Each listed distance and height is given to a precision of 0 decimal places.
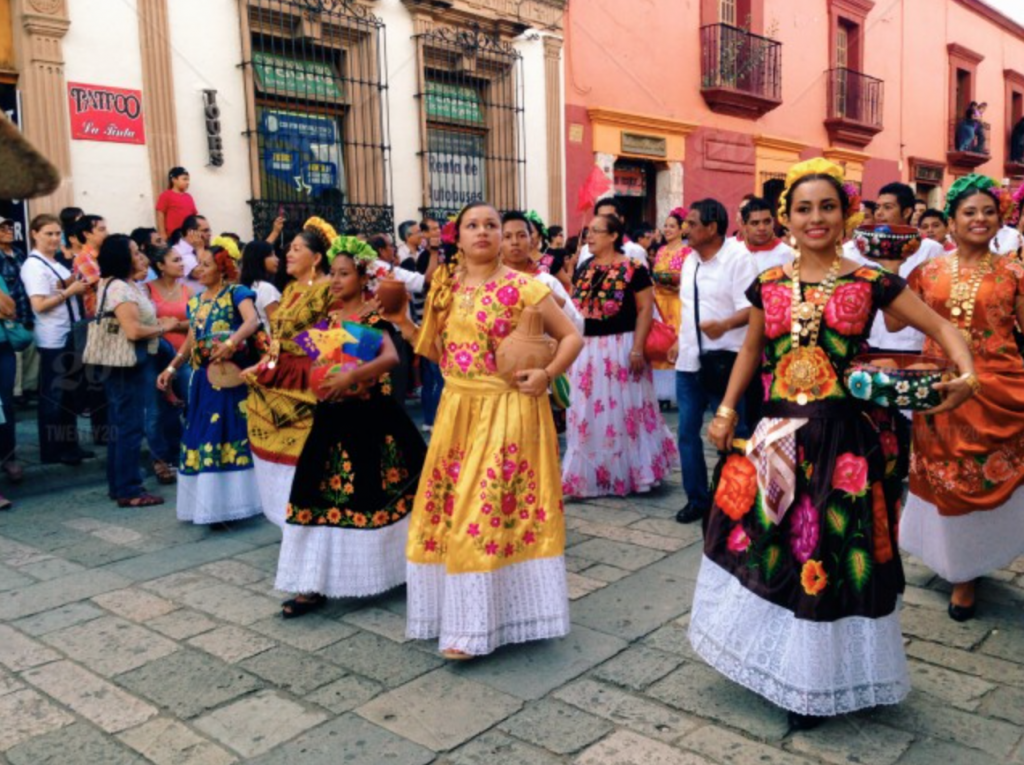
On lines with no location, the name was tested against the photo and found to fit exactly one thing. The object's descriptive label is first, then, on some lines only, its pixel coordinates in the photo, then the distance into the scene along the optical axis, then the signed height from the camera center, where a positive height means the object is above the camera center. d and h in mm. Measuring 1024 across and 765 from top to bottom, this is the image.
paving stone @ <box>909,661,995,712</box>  3104 -1484
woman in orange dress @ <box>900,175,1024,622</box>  3846 -728
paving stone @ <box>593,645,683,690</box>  3309 -1470
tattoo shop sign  8234 +1630
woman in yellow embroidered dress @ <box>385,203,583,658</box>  3406 -799
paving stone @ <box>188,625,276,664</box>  3623 -1450
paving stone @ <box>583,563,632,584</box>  4406 -1460
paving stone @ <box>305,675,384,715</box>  3174 -1461
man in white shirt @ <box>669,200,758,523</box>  5105 -318
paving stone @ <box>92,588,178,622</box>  4074 -1440
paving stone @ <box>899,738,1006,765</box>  2721 -1480
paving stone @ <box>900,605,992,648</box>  3625 -1494
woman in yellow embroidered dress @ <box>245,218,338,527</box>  4430 -474
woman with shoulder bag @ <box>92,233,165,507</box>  5777 -384
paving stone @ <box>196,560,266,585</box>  4527 -1444
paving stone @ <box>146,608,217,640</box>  3852 -1447
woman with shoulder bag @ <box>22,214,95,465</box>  6621 -345
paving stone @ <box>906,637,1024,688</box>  3281 -1489
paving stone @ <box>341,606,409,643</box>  3779 -1453
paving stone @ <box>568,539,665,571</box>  4629 -1461
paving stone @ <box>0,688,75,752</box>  3037 -1458
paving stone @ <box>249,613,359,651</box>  3723 -1453
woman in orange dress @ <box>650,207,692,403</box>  8140 -55
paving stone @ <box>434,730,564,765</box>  2795 -1473
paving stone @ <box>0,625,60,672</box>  3592 -1445
